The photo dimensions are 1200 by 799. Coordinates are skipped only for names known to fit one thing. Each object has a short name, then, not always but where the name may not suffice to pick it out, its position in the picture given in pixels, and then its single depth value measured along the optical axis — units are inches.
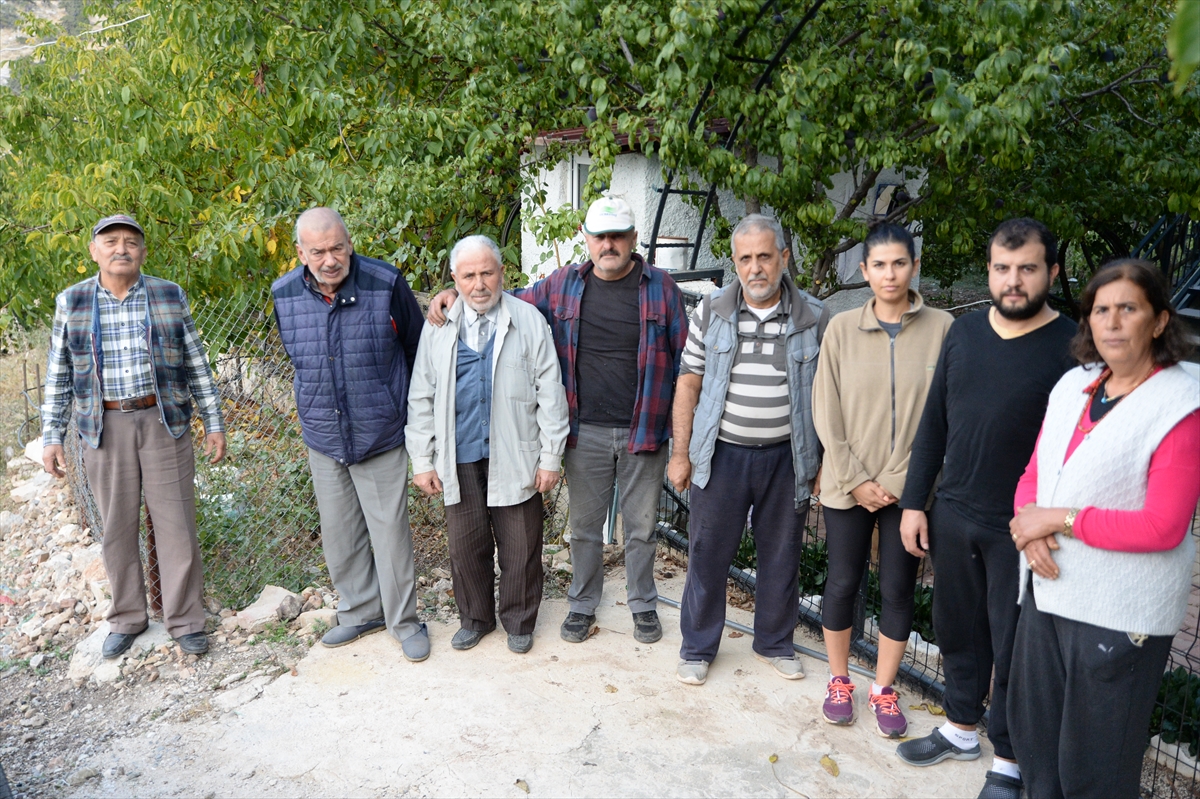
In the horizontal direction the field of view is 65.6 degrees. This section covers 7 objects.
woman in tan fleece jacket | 131.6
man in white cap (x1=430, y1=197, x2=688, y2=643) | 158.2
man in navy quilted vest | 157.8
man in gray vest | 144.9
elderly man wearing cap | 160.1
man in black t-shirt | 114.1
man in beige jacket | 157.0
